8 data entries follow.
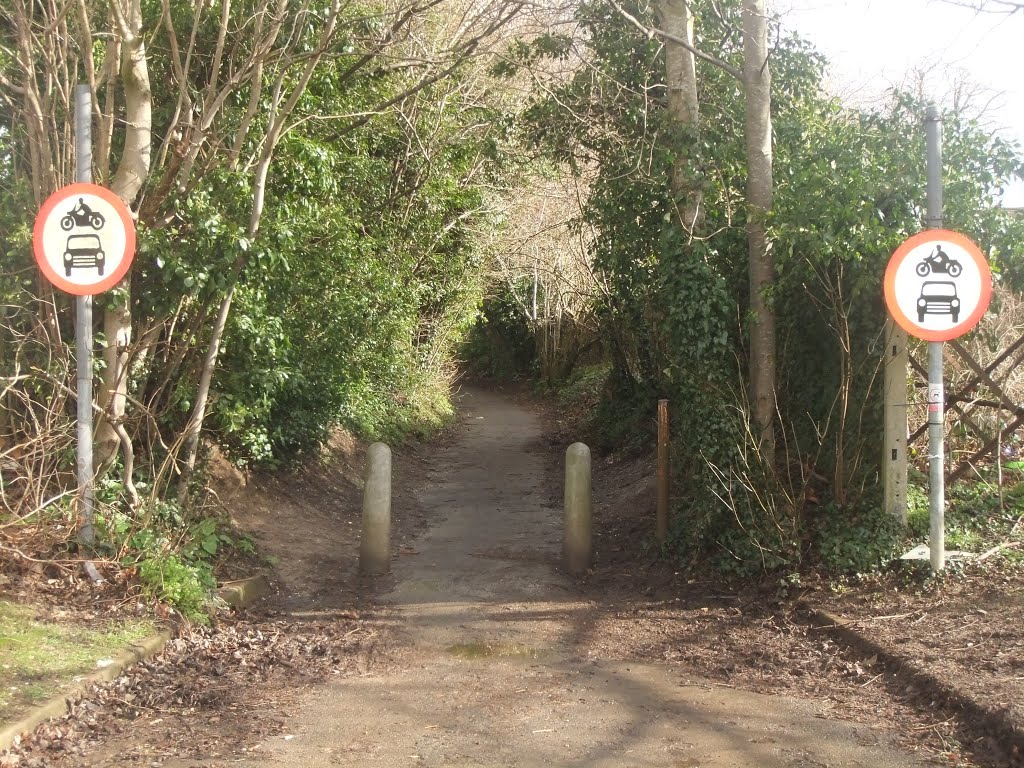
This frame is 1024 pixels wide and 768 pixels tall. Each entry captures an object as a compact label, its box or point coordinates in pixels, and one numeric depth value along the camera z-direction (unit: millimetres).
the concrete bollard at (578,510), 9398
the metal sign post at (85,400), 7367
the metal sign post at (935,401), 7266
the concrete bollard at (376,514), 9461
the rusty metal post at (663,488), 9688
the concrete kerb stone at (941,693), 4852
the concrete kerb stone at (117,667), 4918
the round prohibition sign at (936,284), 7121
